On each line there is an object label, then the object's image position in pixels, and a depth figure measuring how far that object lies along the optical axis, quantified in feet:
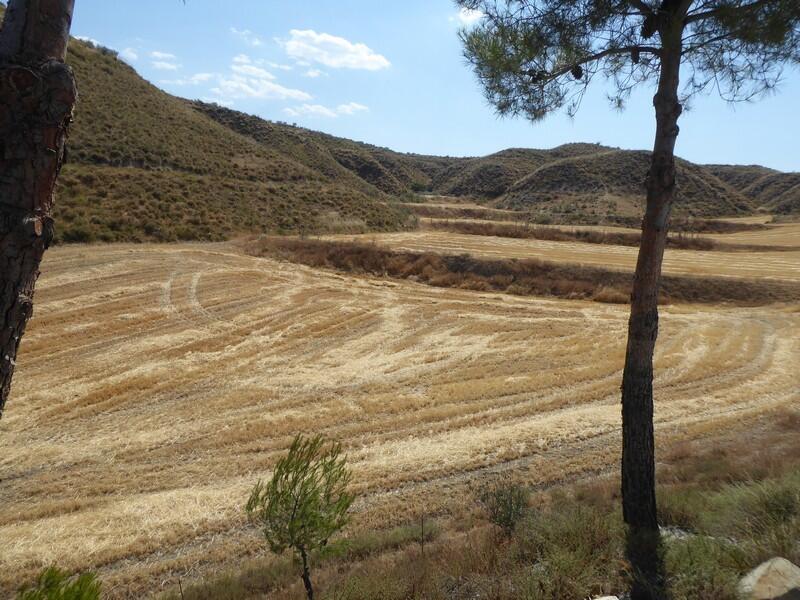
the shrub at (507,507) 20.86
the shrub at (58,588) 8.73
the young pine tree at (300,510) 15.02
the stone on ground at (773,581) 12.36
